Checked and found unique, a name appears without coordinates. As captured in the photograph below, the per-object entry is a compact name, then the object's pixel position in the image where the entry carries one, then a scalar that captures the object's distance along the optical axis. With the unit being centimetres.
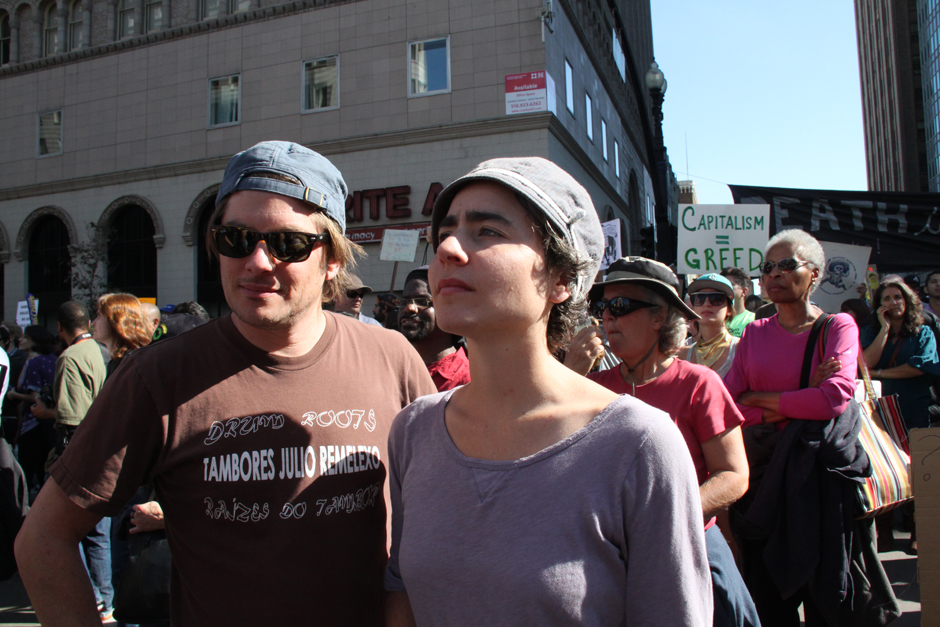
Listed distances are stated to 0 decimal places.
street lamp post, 969
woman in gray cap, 126
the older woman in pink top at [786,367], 316
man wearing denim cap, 157
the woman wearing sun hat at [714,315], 442
